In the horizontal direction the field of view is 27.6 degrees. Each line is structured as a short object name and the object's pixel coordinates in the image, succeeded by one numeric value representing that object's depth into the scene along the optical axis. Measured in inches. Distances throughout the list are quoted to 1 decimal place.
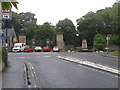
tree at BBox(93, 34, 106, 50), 2568.7
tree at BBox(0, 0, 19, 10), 126.3
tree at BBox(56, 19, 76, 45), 2947.8
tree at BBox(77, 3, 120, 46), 2960.1
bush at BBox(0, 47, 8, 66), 657.6
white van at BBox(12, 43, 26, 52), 2165.4
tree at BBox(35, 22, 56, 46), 3172.0
